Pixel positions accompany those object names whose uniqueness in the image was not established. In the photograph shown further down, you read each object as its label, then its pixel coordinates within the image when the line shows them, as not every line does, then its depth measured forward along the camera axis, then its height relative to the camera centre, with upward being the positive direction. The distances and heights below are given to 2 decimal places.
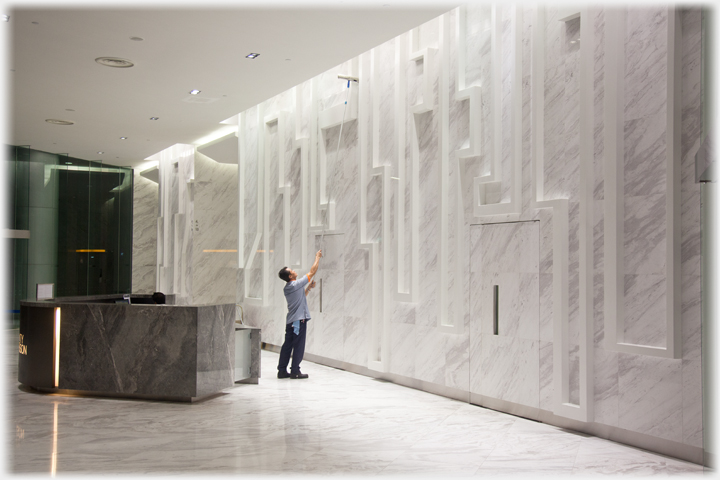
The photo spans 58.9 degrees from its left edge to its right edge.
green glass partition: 16.09 +0.87
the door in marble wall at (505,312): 6.51 -0.58
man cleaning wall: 8.91 -0.96
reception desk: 7.28 -1.10
